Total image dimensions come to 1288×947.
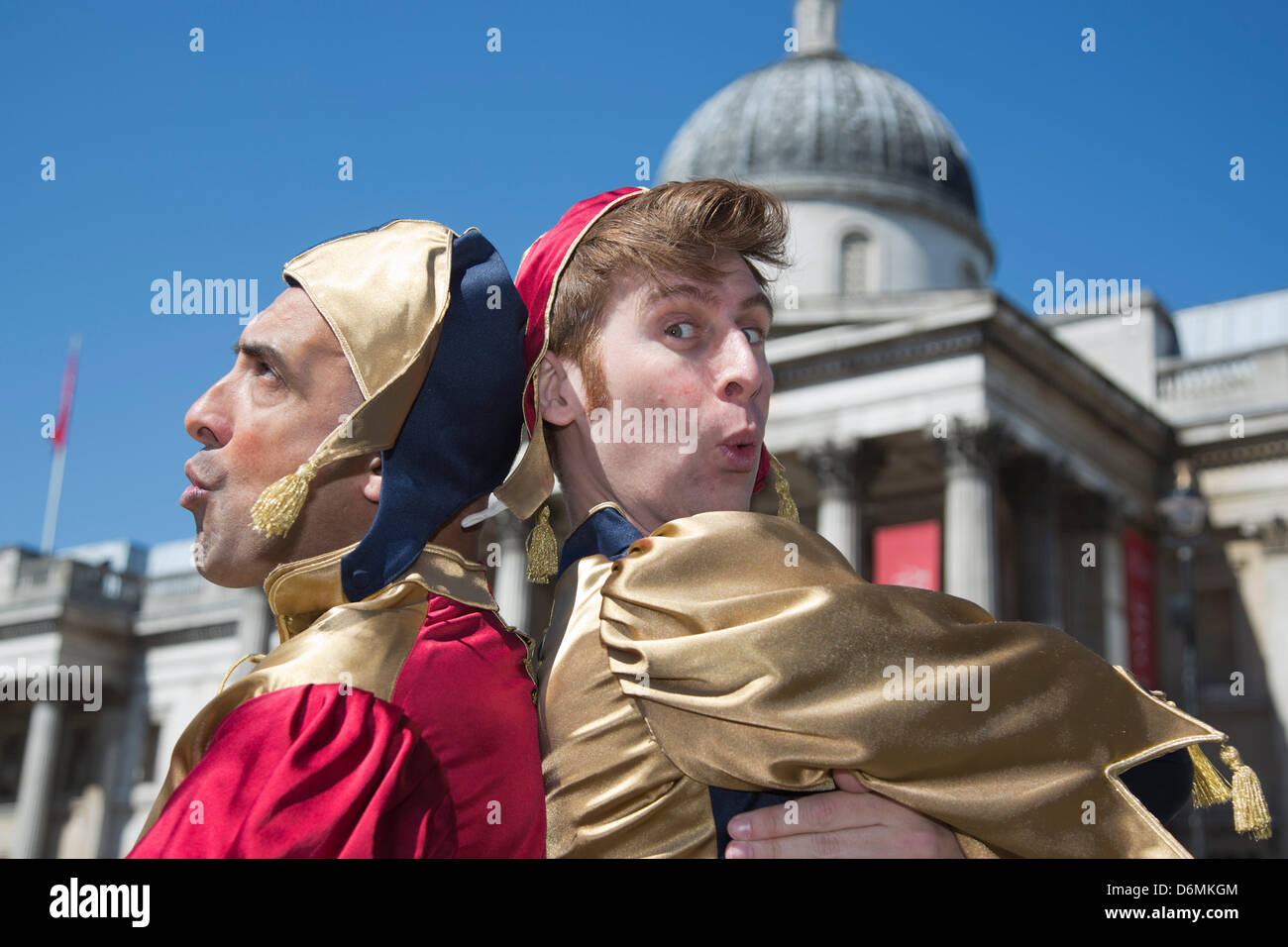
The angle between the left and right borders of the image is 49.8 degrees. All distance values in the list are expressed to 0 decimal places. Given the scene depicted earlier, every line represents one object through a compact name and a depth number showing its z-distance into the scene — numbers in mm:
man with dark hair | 1690
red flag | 31812
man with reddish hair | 1733
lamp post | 14945
